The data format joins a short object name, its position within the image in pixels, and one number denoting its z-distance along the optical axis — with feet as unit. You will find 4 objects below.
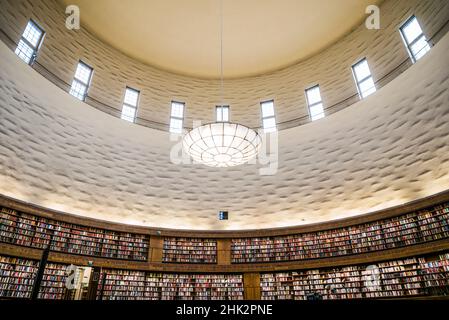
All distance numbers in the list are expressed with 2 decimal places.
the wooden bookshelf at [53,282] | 23.50
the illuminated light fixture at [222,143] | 22.00
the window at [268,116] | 38.96
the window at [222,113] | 41.11
